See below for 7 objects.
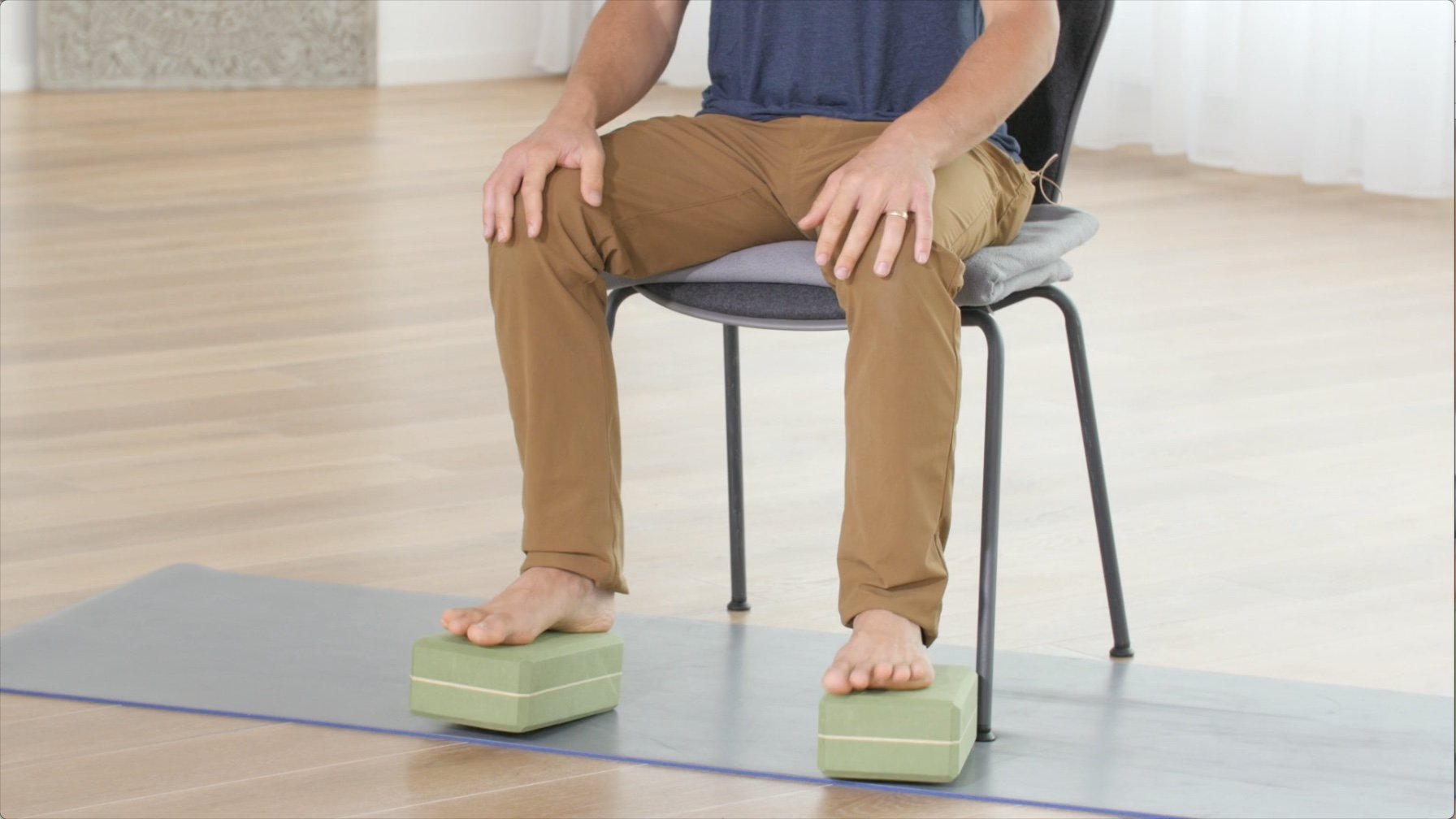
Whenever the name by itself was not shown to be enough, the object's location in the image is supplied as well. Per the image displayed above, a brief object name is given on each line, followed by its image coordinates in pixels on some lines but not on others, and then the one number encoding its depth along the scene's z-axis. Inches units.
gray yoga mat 167.6
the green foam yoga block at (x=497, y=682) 169.6
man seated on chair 166.6
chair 170.9
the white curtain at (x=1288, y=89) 370.2
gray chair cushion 171.3
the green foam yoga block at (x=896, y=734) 165.0
